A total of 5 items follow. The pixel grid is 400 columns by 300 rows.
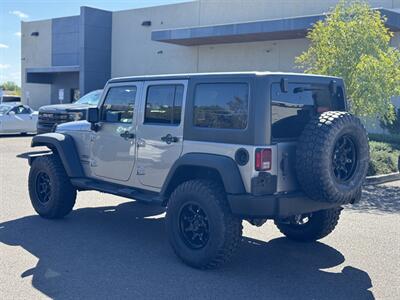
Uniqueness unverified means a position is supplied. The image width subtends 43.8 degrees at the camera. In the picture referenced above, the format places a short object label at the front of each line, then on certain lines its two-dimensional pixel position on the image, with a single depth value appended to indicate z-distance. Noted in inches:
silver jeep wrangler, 184.7
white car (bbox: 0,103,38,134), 787.4
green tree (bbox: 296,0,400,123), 428.1
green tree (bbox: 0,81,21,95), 4355.3
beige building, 930.1
